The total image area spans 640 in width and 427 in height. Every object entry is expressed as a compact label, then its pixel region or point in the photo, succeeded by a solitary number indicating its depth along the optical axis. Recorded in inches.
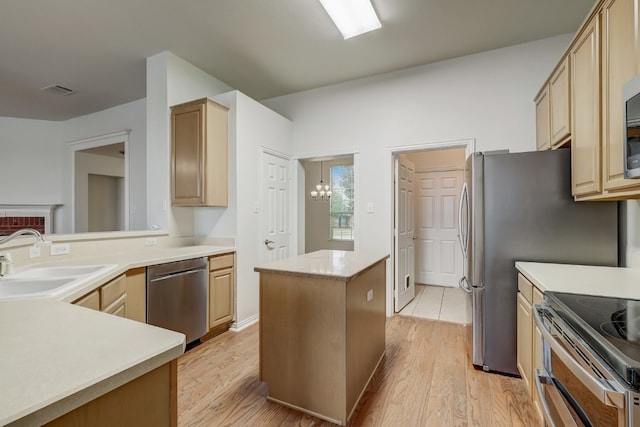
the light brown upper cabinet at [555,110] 80.1
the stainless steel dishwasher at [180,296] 93.3
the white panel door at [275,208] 142.6
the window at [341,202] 257.0
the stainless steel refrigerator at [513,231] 78.7
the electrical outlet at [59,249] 87.4
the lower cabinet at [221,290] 112.9
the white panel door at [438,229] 193.3
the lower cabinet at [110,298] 62.7
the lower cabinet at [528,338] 65.5
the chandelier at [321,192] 257.8
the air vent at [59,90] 148.2
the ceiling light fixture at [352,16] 93.8
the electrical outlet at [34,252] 81.6
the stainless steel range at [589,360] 30.2
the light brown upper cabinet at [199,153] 116.3
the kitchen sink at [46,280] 55.8
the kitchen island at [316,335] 67.2
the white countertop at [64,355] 21.6
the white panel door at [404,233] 143.2
